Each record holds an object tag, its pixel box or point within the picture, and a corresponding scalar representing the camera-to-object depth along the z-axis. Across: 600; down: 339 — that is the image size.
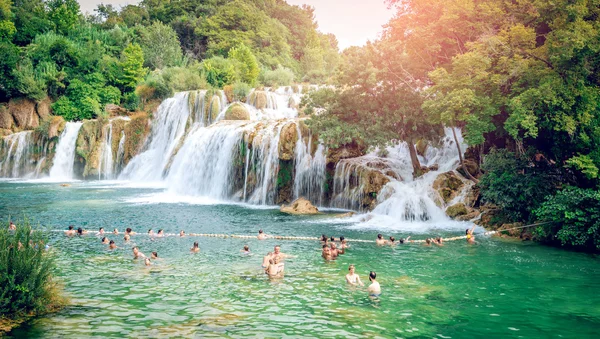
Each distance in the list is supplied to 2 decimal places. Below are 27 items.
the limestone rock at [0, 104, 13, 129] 52.38
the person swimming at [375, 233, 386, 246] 19.94
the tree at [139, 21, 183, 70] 66.31
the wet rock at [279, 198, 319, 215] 28.12
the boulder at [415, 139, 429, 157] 31.62
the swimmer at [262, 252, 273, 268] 16.00
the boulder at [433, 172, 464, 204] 25.39
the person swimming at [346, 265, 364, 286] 14.28
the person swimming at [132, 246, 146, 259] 17.49
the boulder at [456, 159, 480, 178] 26.89
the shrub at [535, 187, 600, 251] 17.69
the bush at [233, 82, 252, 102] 47.62
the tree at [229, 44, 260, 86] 57.69
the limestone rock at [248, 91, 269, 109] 46.97
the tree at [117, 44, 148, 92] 58.06
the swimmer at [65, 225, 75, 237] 21.85
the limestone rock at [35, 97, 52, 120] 54.37
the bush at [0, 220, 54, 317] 10.67
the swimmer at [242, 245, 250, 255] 18.60
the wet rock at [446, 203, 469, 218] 24.43
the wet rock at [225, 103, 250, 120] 43.88
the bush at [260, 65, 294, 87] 57.84
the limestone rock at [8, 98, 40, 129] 53.34
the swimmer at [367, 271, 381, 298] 13.41
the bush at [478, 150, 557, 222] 20.41
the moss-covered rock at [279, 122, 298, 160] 31.62
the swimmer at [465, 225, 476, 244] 20.20
